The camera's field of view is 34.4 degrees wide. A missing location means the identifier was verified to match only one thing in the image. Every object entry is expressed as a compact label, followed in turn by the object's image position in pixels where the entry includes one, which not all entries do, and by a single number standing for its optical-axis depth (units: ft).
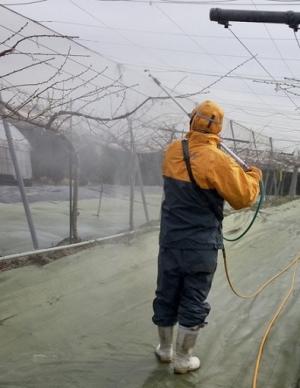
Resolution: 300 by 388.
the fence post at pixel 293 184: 76.62
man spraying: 9.14
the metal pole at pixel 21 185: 17.80
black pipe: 11.41
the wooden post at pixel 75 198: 20.98
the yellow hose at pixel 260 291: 10.15
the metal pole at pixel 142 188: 27.51
